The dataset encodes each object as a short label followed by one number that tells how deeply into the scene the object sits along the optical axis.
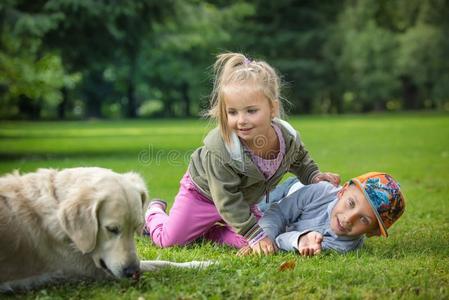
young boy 5.50
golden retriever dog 4.13
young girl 5.70
